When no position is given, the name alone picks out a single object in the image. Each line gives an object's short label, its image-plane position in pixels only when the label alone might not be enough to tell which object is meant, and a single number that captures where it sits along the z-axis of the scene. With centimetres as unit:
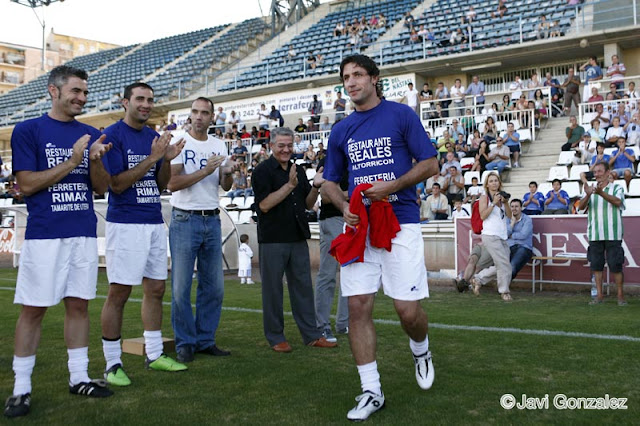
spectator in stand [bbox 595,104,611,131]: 1548
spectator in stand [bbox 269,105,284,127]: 2352
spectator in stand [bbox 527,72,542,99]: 1897
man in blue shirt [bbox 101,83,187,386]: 477
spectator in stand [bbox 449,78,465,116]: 2014
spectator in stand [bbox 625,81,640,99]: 1594
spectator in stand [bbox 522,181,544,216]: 1267
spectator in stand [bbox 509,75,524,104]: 1880
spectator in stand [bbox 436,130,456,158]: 1714
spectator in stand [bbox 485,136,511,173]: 1562
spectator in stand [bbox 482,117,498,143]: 1655
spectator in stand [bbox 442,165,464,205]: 1495
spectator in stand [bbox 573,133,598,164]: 1462
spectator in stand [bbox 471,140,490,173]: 1569
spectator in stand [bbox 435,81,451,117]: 2076
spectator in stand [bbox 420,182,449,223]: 1416
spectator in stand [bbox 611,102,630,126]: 1518
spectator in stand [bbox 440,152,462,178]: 1567
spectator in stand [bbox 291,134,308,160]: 2047
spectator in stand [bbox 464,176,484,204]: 1388
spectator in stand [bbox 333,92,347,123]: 2189
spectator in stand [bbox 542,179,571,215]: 1252
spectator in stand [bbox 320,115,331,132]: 2130
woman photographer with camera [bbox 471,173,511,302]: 1027
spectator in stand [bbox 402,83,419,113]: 2056
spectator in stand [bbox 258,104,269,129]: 2402
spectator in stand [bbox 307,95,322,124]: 2444
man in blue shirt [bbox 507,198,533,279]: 1065
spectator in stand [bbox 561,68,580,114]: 1903
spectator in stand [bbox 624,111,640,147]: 1416
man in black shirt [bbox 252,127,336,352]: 601
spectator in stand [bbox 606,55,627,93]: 1783
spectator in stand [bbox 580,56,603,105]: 1851
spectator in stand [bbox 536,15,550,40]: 2180
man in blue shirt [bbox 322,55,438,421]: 403
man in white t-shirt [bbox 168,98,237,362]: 543
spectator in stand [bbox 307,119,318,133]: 2195
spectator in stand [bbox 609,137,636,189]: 1332
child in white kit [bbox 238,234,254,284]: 1287
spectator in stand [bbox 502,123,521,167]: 1620
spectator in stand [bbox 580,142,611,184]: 1345
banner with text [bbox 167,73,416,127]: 2430
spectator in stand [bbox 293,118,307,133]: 2205
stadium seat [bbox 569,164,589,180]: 1421
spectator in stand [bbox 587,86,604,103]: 1698
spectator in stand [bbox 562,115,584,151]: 1545
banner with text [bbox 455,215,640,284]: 1012
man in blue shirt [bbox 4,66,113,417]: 407
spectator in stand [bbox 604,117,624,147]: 1438
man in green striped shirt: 914
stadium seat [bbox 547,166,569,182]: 1452
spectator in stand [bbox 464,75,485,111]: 2024
